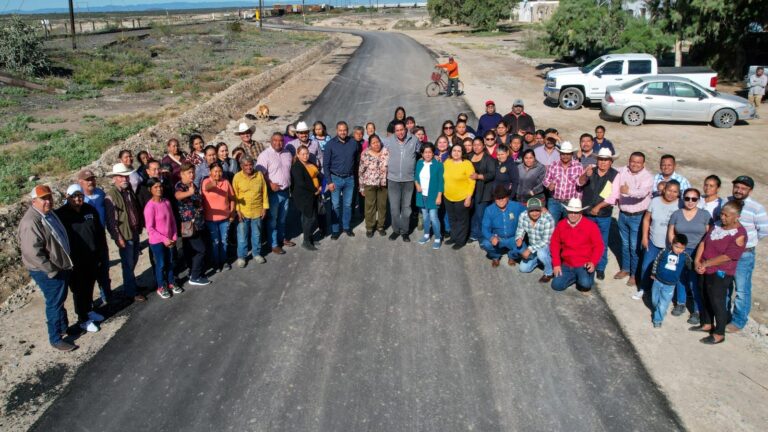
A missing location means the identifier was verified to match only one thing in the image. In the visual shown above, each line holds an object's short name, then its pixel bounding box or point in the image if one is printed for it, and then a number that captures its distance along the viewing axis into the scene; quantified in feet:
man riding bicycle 72.79
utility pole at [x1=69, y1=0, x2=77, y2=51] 120.38
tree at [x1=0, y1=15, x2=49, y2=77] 87.76
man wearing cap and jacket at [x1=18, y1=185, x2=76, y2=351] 19.67
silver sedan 55.93
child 21.36
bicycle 74.18
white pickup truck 64.33
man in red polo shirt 23.58
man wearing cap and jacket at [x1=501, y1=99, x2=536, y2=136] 36.42
